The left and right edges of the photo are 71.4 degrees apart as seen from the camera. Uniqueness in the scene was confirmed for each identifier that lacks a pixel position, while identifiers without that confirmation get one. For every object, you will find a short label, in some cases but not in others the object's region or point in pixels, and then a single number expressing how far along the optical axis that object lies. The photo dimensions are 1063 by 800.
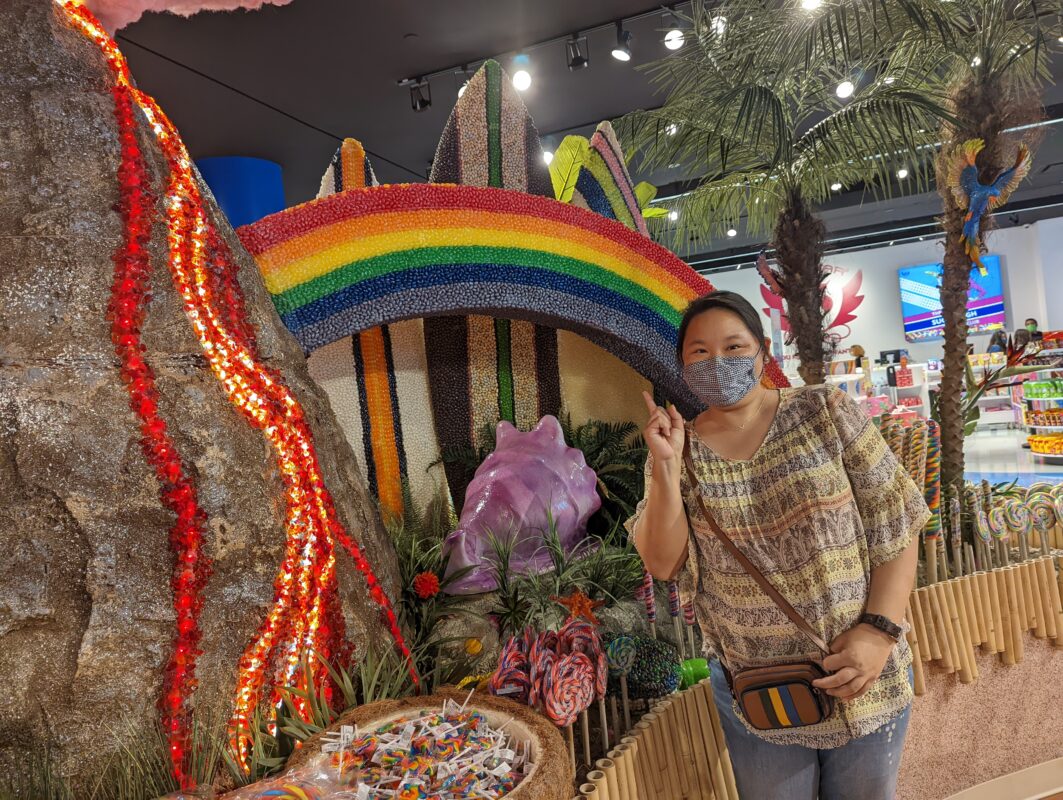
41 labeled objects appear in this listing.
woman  1.28
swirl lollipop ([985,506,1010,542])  2.88
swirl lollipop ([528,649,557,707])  1.50
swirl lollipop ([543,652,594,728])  1.48
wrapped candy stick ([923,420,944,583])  2.57
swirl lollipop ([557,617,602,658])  1.63
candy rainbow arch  2.11
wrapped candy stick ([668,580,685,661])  1.87
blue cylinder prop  4.87
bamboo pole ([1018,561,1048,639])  2.75
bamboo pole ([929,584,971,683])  2.49
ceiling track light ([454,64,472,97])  5.51
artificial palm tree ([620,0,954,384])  3.25
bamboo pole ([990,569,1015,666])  2.66
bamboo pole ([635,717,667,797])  1.77
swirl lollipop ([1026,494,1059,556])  2.95
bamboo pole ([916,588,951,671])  2.49
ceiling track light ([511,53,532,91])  5.16
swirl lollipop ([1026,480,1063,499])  3.03
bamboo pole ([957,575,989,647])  2.58
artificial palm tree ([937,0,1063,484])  3.13
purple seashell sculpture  2.38
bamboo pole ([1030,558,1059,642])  2.76
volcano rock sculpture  1.37
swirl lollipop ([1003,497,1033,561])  2.90
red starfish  2.07
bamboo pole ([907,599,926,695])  2.39
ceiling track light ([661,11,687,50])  4.10
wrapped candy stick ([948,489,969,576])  2.71
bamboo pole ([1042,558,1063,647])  2.77
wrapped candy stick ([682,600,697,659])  1.45
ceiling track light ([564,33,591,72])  5.02
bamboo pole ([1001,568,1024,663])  2.66
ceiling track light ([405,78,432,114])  5.50
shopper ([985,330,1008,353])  3.57
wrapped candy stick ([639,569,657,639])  1.93
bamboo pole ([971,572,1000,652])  2.61
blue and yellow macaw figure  3.13
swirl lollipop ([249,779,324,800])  1.14
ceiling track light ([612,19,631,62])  4.96
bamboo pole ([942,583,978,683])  2.52
